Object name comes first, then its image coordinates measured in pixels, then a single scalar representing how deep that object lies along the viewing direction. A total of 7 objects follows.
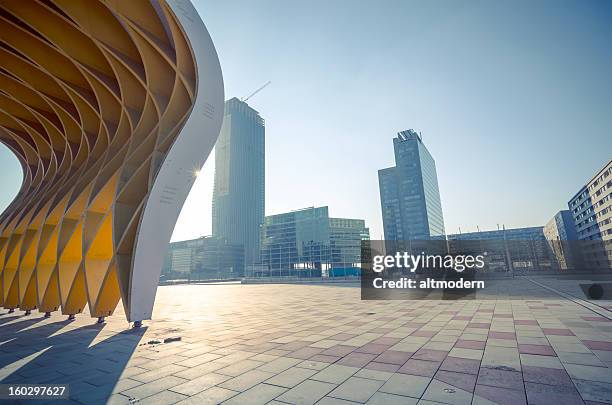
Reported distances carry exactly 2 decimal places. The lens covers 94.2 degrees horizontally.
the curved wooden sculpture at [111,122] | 12.57
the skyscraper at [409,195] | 157.12
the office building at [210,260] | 156.25
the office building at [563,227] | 104.12
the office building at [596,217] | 69.44
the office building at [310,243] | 114.69
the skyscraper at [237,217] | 187.88
